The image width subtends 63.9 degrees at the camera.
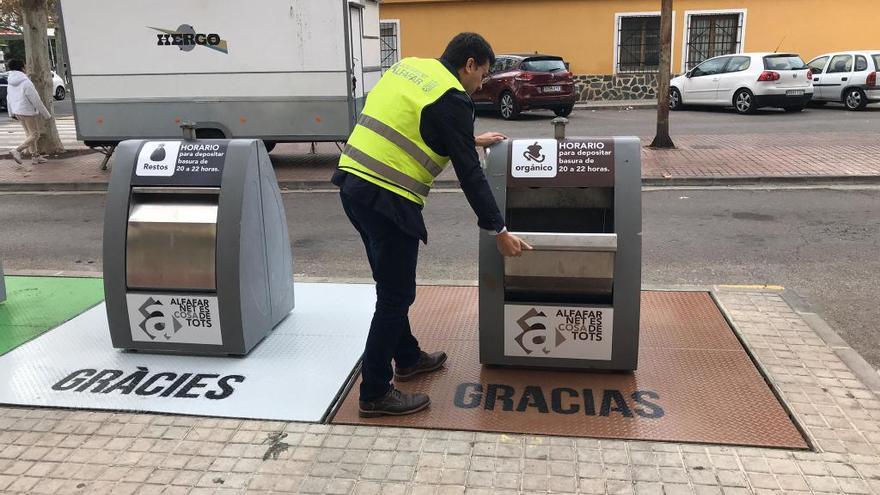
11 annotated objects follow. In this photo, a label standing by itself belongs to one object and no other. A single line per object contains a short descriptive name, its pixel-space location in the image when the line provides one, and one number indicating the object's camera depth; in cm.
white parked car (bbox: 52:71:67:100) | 3067
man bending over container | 309
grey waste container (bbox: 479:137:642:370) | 357
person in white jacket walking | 1198
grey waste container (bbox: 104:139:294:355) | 398
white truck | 1039
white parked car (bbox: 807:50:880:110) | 1720
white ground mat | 359
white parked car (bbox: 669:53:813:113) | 1691
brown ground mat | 327
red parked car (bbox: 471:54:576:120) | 1711
